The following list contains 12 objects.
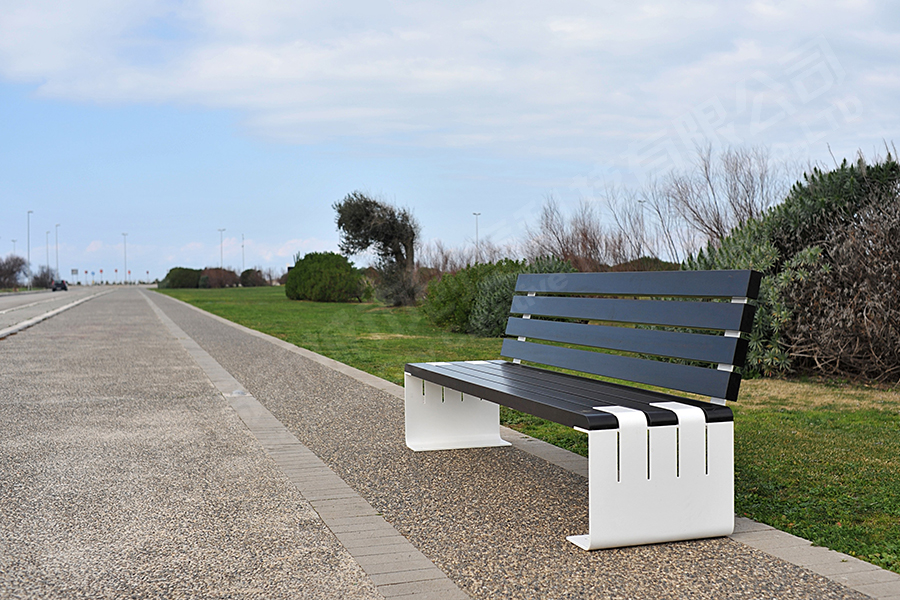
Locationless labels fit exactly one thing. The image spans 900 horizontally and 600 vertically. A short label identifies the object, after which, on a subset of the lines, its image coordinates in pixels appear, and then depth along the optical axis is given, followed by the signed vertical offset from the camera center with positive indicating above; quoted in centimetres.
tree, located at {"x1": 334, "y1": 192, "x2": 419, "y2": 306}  3222 +250
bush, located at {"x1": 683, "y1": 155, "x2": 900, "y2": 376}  827 +51
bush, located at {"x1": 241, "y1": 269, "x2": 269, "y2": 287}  8175 +101
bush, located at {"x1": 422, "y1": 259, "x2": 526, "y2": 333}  1585 -18
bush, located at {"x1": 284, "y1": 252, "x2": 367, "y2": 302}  3775 +33
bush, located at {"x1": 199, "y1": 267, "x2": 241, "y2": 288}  7806 +111
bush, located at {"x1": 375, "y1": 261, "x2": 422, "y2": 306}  2788 -3
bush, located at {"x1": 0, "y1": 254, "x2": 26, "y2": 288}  9338 +225
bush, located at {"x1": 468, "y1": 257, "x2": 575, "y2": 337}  1466 -33
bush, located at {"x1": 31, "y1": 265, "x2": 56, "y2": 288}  10581 +157
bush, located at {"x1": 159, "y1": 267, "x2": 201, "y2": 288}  8169 +107
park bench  316 -54
